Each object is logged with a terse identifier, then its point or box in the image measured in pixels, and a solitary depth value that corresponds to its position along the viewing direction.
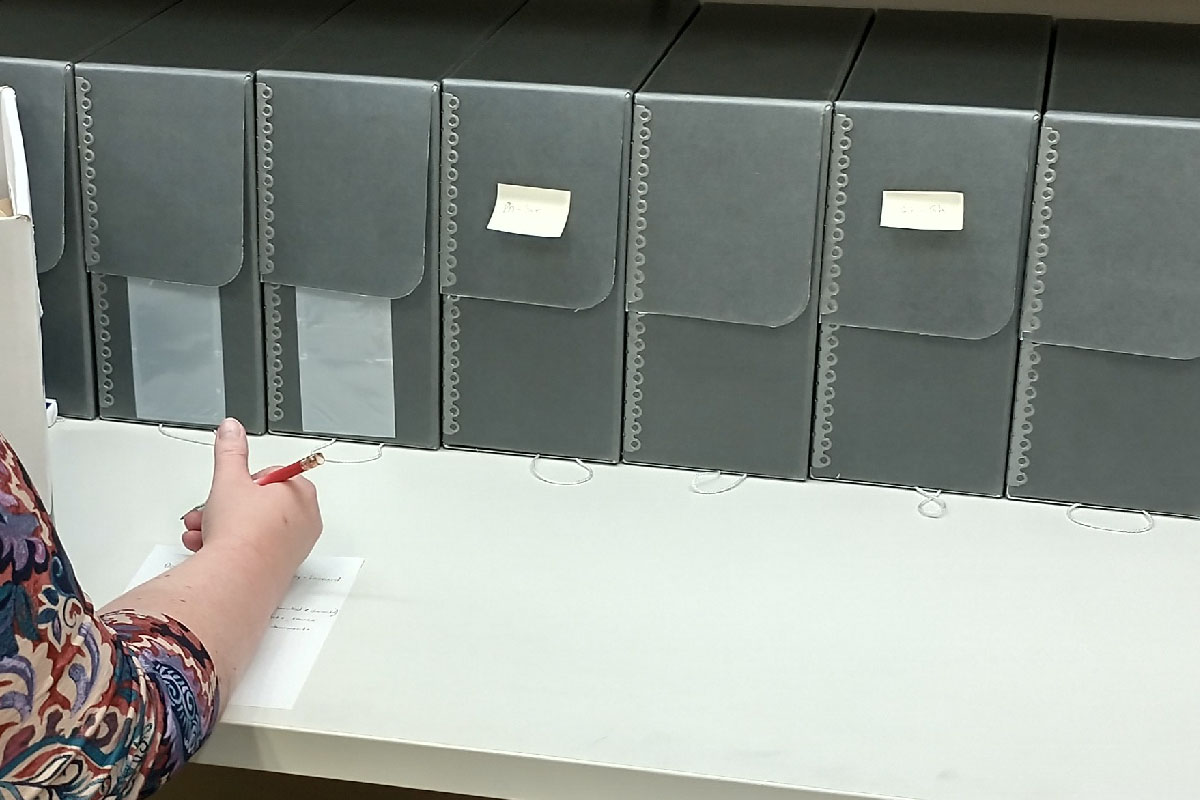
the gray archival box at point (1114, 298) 1.14
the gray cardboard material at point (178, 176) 1.24
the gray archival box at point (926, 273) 1.16
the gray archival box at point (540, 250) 1.20
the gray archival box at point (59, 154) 1.25
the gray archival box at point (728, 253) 1.18
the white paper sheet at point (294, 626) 1.00
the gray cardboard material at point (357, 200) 1.22
